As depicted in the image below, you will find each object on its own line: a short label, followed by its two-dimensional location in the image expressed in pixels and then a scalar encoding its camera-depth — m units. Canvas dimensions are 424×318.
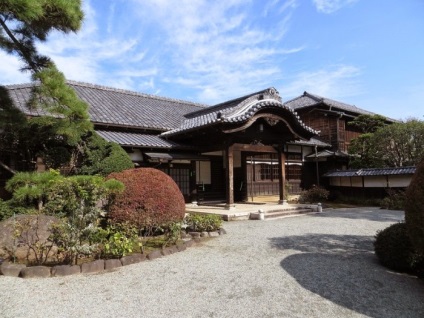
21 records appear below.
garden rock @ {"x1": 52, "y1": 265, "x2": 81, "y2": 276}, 5.22
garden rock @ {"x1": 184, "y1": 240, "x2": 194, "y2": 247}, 7.34
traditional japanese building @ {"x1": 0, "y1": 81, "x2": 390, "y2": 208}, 12.88
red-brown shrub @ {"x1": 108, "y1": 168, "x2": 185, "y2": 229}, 7.65
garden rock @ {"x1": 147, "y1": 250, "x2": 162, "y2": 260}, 6.23
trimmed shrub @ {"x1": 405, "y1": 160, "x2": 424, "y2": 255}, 4.30
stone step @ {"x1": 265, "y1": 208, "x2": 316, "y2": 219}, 12.49
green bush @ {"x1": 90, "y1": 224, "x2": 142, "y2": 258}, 5.93
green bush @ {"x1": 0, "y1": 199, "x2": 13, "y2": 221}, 7.91
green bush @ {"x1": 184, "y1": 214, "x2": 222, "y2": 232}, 8.60
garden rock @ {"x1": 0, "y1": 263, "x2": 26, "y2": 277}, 5.16
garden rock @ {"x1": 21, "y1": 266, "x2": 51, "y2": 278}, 5.09
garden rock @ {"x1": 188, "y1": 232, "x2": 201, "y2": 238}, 8.09
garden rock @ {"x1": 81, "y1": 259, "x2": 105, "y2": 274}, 5.41
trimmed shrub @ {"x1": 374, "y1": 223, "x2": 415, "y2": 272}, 5.36
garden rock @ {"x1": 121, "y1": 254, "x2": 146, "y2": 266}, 5.84
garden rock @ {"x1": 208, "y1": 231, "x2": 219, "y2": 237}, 8.53
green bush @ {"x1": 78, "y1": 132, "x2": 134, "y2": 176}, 10.09
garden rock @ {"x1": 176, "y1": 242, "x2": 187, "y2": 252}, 6.89
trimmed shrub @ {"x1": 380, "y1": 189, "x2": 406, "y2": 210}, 14.91
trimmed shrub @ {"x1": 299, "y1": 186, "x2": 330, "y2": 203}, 17.62
